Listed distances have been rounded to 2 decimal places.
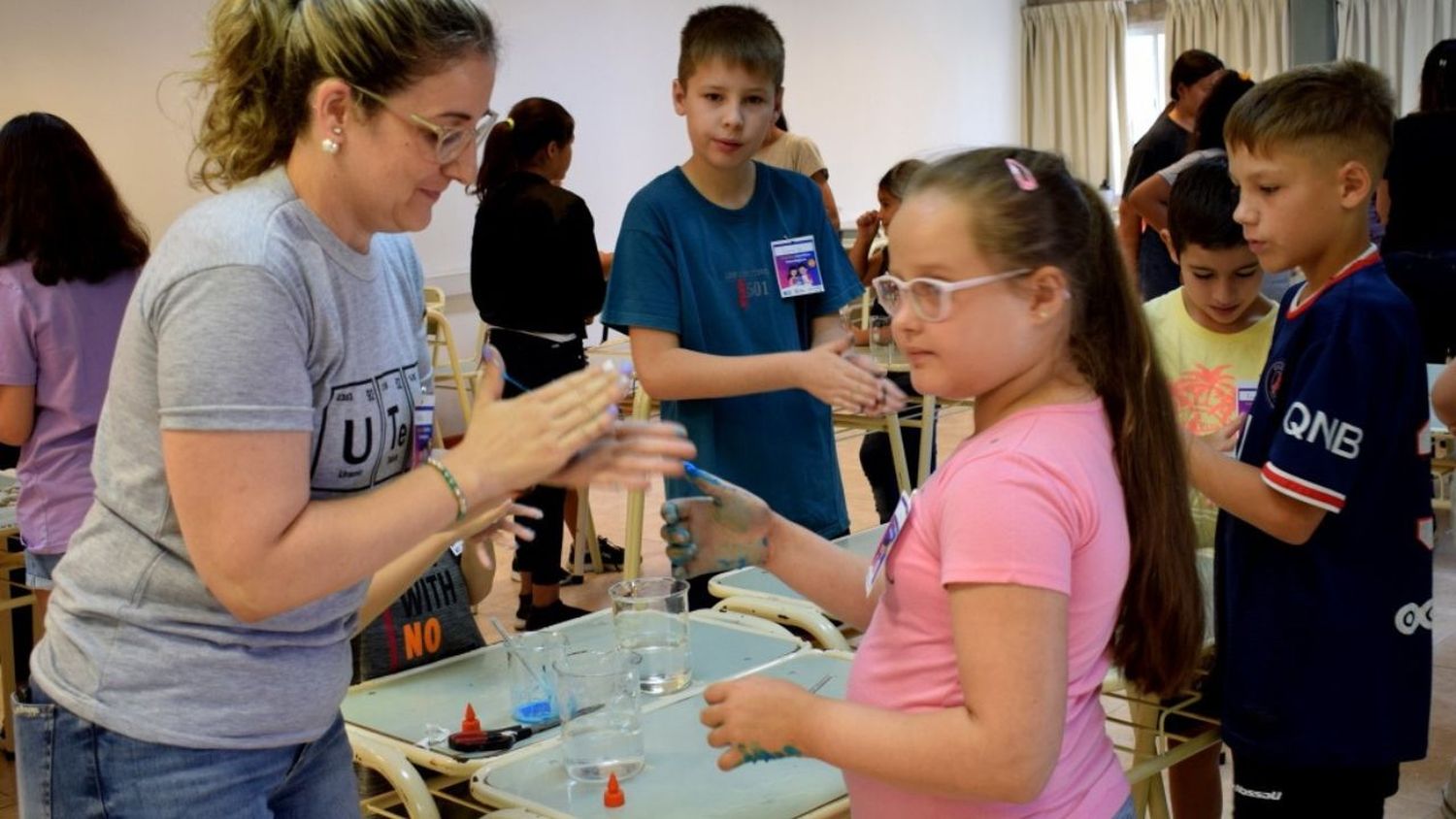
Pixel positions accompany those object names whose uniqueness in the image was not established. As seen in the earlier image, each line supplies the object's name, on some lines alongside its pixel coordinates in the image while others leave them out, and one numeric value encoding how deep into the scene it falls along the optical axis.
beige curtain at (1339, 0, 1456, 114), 10.14
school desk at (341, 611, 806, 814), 1.82
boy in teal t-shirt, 2.38
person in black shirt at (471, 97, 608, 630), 4.51
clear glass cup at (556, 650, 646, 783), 1.71
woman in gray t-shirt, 1.17
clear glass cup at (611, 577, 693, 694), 2.04
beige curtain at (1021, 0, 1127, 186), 11.60
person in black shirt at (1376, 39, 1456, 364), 3.46
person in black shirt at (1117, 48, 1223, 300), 5.45
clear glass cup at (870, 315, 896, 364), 4.77
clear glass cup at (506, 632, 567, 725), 1.92
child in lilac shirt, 3.04
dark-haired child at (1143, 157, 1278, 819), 2.30
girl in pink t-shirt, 1.18
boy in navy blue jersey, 1.78
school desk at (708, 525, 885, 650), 2.37
